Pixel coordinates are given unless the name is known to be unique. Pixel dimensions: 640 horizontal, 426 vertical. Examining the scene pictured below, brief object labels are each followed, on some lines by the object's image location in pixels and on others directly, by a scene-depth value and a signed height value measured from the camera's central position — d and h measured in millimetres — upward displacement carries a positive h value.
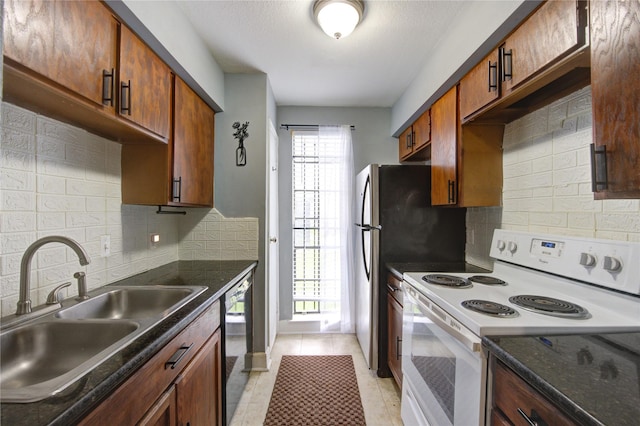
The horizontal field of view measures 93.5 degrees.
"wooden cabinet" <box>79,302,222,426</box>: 808 -576
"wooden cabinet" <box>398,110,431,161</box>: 2422 +709
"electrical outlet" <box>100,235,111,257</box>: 1599 -149
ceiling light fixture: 1622 +1130
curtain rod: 3197 +974
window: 3170 -67
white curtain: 3145 -95
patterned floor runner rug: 1920 -1264
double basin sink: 958 -425
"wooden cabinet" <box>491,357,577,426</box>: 750 -514
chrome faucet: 1076 -166
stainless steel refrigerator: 2324 -77
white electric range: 1070 -365
